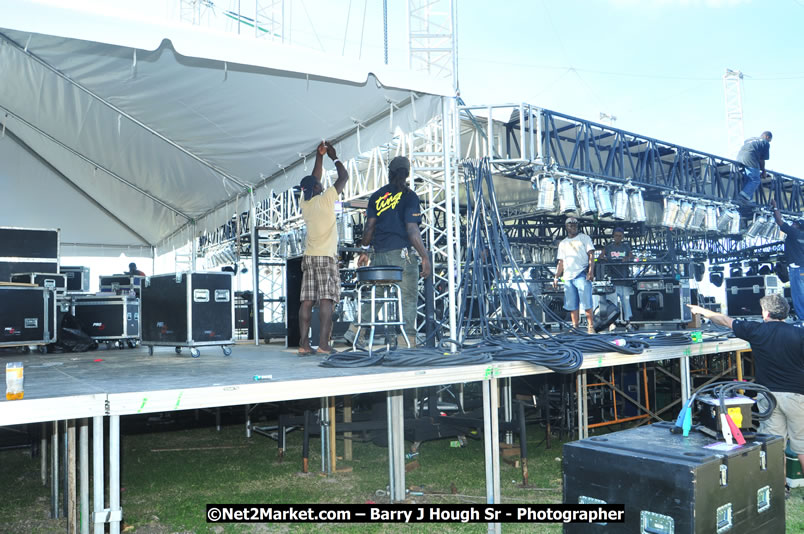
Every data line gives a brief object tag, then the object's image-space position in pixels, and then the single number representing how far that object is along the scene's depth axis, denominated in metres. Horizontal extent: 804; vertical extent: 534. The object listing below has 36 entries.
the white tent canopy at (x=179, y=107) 3.74
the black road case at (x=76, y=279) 11.25
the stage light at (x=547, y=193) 8.27
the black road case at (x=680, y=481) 2.32
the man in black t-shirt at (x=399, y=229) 5.07
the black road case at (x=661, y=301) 8.51
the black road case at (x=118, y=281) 12.51
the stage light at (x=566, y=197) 8.41
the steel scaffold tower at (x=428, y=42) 9.28
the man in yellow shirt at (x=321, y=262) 4.81
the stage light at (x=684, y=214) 10.41
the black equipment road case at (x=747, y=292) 11.71
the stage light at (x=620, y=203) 9.30
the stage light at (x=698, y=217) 10.68
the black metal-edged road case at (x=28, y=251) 8.73
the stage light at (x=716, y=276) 18.81
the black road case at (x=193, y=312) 5.80
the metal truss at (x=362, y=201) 5.33
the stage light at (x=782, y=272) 14.62
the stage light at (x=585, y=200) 8.73
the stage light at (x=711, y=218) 10.95
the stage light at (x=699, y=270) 17.18
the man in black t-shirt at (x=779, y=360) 4.34
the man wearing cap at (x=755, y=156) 10.73
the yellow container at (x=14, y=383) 2.40
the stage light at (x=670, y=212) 10.27
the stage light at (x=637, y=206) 9.48
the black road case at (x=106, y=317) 8.69
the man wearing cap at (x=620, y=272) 8.98
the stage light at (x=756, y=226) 12.54
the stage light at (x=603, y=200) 8.99
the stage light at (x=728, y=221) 11.37
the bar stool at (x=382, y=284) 4.44
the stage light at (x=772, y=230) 12.77
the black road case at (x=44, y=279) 8.17
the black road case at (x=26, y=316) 7.13
